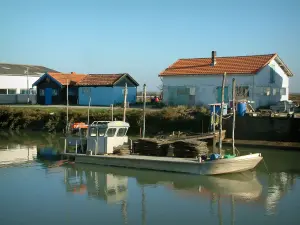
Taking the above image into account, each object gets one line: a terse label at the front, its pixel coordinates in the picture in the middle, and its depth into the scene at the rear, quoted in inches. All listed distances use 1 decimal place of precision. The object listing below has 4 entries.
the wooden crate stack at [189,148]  856.9
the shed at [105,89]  1724.9
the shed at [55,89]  1841.8
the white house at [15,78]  2112.5
